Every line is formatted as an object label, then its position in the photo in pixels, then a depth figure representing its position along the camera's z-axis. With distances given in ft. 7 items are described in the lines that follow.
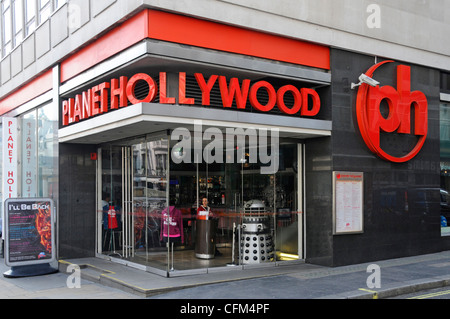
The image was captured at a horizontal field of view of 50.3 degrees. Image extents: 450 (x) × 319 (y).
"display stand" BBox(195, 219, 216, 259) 39.81
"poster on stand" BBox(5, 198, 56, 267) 37.11
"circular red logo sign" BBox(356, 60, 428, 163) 39.45
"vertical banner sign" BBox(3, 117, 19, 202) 44.76
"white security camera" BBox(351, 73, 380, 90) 37.65
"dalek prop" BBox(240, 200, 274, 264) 38.73
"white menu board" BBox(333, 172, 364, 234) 38.09
